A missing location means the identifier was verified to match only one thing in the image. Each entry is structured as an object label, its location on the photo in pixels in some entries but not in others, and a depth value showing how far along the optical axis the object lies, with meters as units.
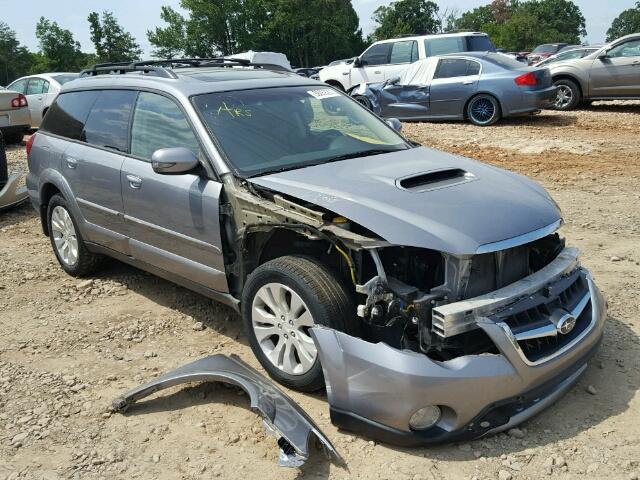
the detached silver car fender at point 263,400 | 2.89
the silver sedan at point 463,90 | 12.16
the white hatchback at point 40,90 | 15.01
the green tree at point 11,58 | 54.03
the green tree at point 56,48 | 60.44
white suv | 14.48
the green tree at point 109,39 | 63.09
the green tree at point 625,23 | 104.75
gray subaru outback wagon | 2.95
